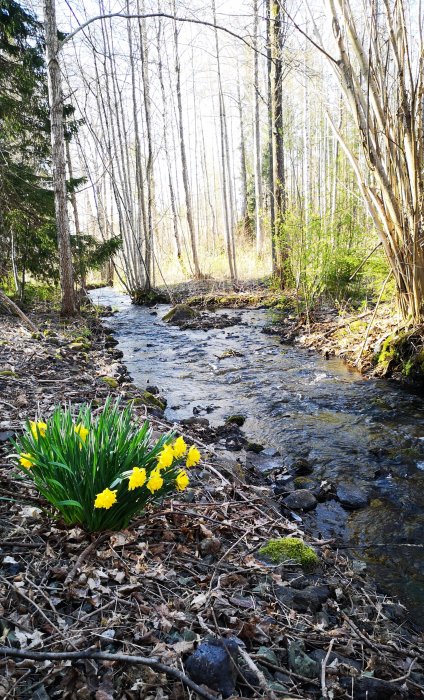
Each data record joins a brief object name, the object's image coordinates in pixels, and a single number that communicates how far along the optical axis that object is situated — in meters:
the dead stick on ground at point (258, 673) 1.27
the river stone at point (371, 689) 1.38
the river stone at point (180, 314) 10.13
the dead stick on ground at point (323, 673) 1.34
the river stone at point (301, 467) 3.39
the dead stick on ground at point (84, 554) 1.63
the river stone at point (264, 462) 3.44
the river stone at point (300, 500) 2.87
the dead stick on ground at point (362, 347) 5.44
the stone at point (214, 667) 1.27
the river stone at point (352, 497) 2.95
